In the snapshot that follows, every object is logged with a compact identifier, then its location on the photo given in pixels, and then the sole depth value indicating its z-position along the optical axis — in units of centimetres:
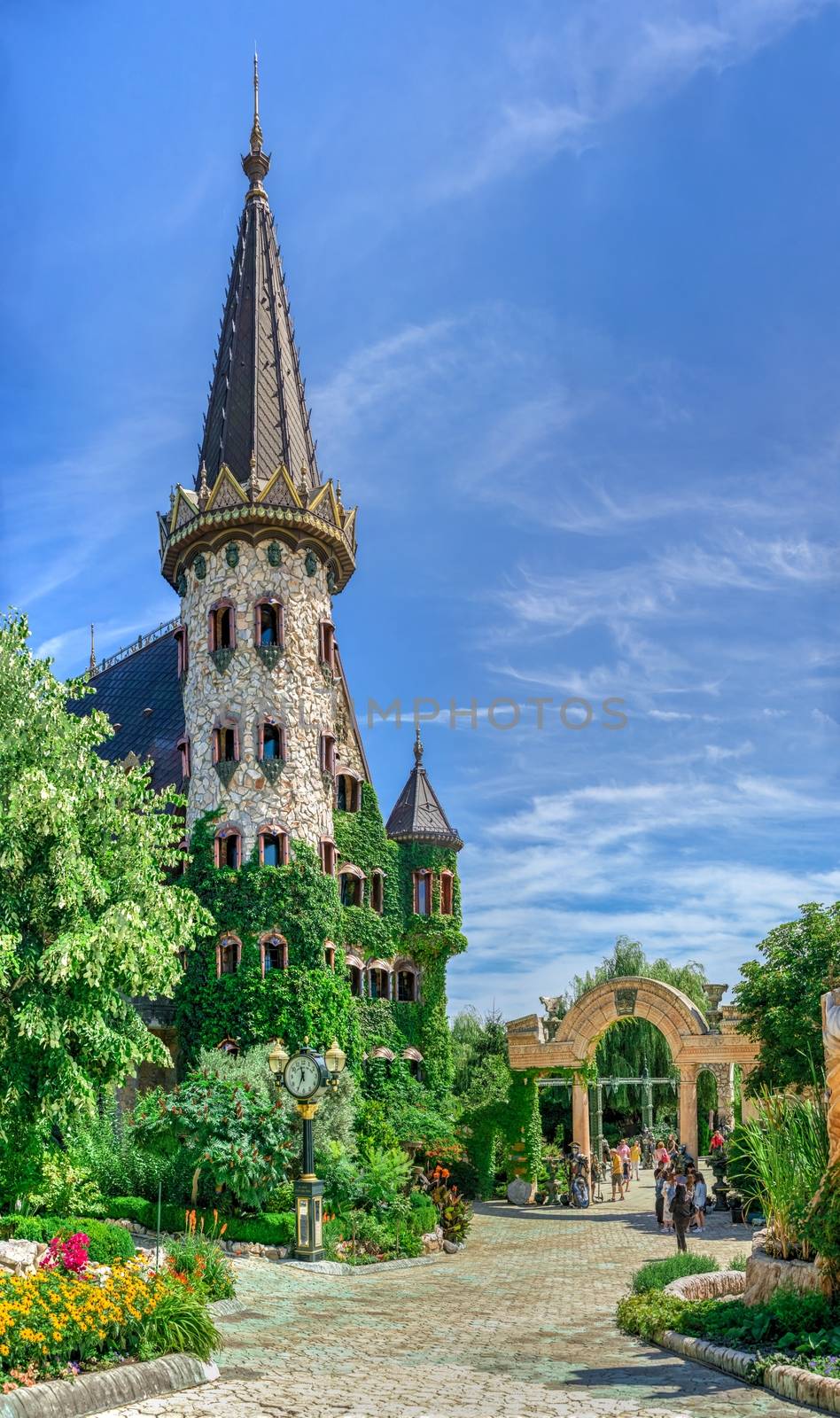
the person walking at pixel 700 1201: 2717
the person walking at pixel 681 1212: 2134
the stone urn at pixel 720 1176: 3173
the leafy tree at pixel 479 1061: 4569
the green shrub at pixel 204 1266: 1671
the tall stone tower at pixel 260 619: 3350
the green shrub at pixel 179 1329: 1270
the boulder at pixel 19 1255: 1600
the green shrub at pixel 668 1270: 1702
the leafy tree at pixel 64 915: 1936
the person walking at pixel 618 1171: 3600
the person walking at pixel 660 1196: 2827
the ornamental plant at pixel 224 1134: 2384
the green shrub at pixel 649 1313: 1466
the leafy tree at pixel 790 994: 2859
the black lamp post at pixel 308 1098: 2300
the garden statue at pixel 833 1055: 1314
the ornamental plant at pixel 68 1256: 1345
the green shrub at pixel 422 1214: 2623
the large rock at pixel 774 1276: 1348
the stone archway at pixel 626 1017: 3769
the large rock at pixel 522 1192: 3644
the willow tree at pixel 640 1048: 4844
